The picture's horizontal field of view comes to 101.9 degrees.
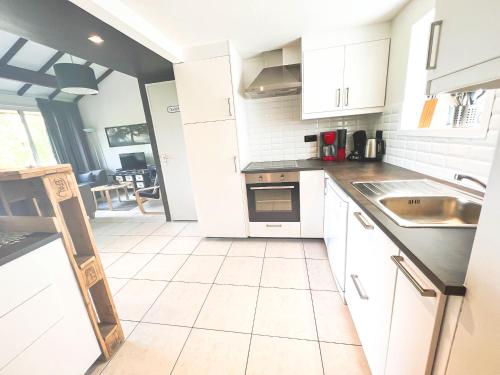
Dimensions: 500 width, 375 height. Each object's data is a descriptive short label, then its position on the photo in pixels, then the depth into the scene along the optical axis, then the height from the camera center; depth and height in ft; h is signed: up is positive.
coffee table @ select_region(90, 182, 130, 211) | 14.32 -2.75
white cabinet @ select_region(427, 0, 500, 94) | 1.73 +0.71
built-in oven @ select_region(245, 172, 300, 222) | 7.37 -2.27
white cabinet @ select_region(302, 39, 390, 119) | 6.66 +1.69
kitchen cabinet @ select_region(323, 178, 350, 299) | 4.71 -2.53
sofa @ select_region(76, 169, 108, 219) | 18.13 -2.48
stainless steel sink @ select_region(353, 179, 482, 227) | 3.45 -1.40
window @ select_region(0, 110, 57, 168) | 15.01 +1.17
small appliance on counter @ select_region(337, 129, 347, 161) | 7.89 -0.51
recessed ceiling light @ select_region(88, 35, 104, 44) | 5.32 +2.87
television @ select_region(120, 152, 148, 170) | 18.78 -1.30
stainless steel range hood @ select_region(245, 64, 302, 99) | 6.89 +1.78
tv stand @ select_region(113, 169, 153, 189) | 17.99 -2.68
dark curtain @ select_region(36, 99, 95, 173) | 17.52 +1.60
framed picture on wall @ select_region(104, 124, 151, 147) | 18.76 +1.04
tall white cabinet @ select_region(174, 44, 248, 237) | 7.02 -0.14
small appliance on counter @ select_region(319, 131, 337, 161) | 7.96 -0.58
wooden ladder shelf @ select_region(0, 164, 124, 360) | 3.38 -1.17
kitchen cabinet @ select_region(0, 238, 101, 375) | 2.78 -2.48
